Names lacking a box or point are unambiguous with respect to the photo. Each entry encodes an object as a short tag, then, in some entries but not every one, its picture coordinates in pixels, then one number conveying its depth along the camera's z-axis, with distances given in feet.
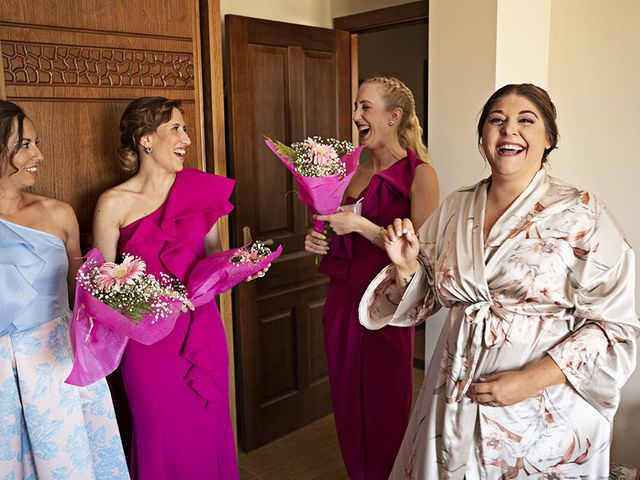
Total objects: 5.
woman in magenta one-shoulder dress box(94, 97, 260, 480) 7.02
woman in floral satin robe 4.75
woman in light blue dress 5.97
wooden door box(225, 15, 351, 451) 9.75
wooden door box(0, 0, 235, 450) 7.02
